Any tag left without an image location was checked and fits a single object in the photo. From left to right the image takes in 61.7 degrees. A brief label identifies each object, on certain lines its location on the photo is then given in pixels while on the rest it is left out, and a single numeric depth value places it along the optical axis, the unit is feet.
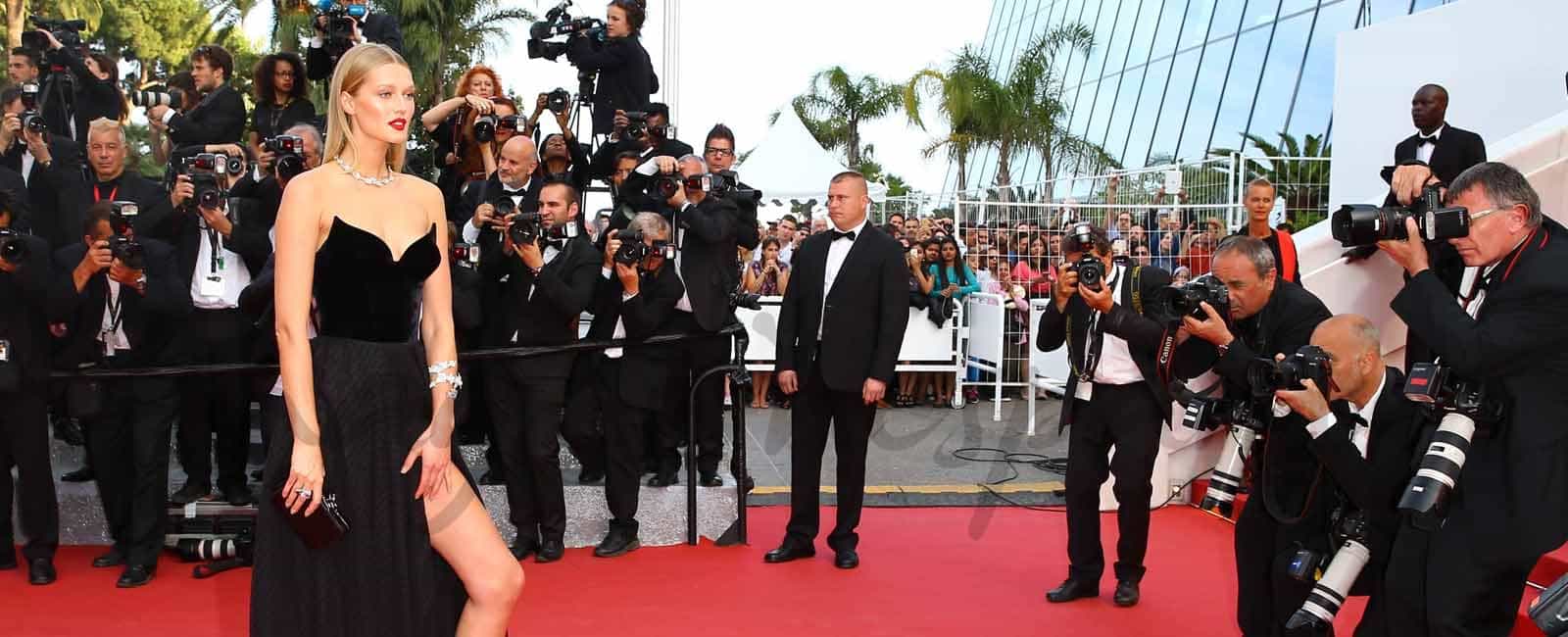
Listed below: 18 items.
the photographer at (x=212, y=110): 22.50
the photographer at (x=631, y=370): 20.02
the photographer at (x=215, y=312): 19.08
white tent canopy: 50.19
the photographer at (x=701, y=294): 20.99
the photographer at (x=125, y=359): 18.37
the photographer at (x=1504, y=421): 10.50
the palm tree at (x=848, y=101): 114.93
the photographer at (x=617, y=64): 24.47
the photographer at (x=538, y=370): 19.57
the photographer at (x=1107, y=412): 17.66
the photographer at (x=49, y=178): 21.71
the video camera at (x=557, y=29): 24.31
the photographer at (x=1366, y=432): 11.88
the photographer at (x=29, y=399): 18.16
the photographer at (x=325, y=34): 20.88
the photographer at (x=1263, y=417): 13.46
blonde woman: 9.53
